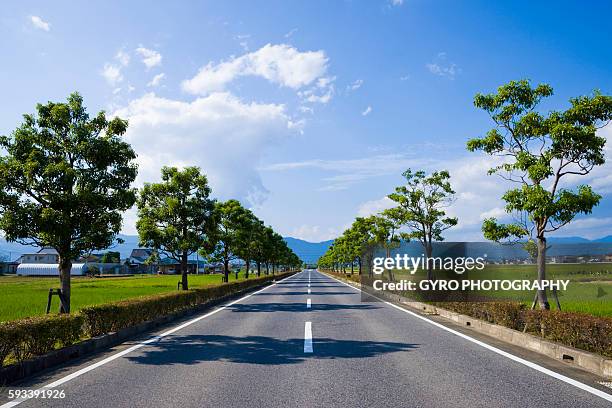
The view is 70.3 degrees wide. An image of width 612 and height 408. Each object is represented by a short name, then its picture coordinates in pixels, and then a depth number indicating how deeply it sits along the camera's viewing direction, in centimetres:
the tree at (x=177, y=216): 2094
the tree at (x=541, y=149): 1083
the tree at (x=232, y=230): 3406
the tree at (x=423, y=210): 2308
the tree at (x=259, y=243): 4650
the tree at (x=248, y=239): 3681
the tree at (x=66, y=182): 1012
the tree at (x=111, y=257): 10082
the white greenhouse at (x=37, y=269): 7812
